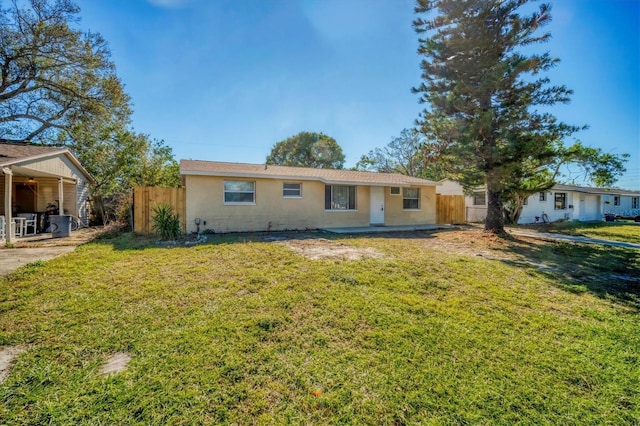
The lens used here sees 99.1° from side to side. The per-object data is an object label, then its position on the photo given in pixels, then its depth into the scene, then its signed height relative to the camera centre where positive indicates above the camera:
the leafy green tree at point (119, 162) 16.97 +3.03
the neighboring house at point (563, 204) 19.97 +0.54
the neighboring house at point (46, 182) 10.52 +1.33
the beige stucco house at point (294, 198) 11.14 +0.57
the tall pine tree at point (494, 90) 9.92 +4.55
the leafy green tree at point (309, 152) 31.59 +6.90
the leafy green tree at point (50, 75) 12.10 +6.98
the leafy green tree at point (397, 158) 32.91 +6.69
